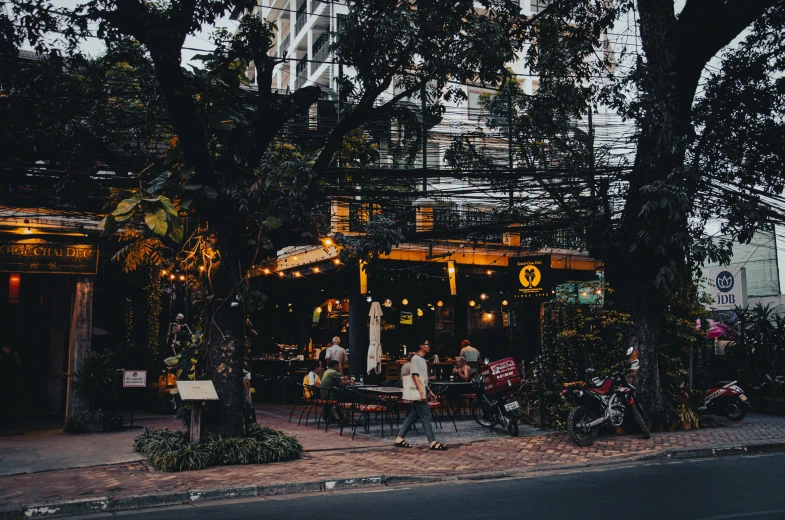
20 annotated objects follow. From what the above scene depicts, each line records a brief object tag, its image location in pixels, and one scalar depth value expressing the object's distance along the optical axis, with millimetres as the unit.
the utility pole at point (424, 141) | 12391
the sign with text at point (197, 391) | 9992
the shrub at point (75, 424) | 13414
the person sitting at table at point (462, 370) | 16062
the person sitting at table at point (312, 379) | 15616
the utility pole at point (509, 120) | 14694
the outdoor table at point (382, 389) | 13414
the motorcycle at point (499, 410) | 13344
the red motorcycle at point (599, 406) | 12180
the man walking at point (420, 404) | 11867
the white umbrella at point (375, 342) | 17067
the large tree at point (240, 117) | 9734
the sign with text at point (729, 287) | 19094
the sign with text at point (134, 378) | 13812
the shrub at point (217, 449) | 9875
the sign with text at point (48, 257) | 13328
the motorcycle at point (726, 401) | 15430
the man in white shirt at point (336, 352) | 17594
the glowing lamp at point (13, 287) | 16156
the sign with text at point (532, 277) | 14328
